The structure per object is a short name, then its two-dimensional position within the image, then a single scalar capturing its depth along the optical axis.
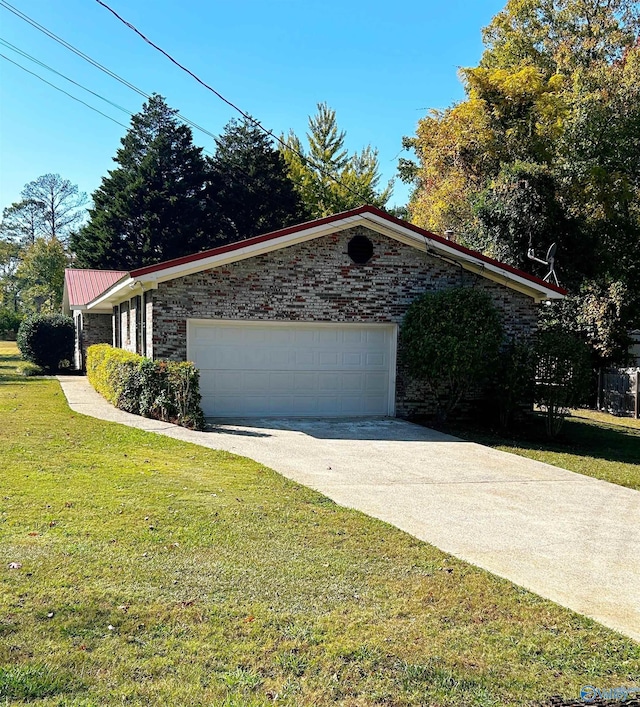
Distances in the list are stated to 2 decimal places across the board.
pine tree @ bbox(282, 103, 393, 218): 40.50
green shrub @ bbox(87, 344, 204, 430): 11.20
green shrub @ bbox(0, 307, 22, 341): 47.34
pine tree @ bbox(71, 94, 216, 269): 35.91
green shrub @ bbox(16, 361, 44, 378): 22.00
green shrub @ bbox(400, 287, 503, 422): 11.95
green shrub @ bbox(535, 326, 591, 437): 12.09
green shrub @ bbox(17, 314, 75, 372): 23.70
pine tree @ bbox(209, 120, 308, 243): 36.62
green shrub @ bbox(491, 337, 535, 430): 12.41
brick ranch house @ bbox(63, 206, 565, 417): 12.30
